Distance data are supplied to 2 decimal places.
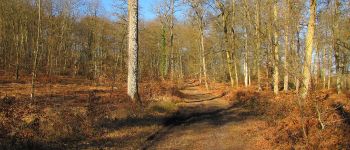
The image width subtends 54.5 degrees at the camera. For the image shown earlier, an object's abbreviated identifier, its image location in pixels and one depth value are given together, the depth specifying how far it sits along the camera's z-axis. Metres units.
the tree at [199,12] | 37.09
